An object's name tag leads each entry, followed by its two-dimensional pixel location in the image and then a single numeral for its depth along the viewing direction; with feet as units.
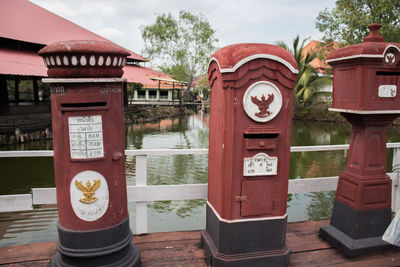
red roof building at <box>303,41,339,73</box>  61.56
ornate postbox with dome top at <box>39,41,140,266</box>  7.08
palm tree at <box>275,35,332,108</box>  77.46
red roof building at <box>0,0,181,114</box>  43.80
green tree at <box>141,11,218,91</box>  105.70
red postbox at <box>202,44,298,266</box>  7.93
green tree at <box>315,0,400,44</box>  51.47
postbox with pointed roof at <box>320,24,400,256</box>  8.93
